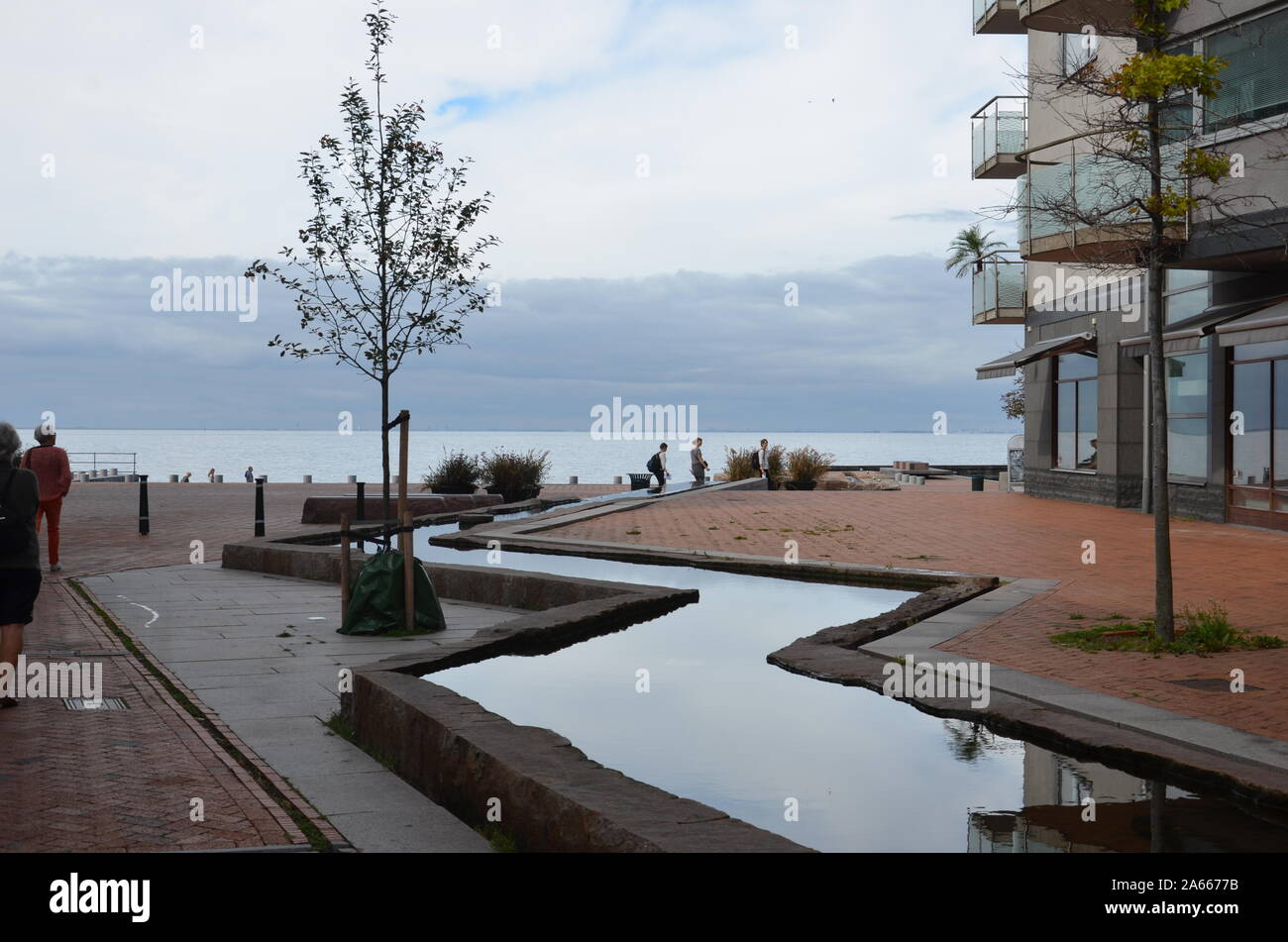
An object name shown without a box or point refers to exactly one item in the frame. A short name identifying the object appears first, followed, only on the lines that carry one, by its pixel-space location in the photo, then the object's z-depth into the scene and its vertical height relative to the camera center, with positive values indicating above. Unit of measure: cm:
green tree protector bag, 970 -114
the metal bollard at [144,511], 2031 -87
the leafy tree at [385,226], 1794 +346
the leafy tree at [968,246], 5691 +988
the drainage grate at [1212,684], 723 -140
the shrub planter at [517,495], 2706 -84
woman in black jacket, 729 -59
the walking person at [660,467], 3231 -26
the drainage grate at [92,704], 694 -141
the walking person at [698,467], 3537 -29
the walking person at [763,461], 3315 -12
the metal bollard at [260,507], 1856 -74
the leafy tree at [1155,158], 860 +220
